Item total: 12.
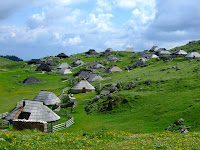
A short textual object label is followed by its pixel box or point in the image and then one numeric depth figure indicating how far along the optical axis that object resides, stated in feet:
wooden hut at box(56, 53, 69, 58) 543.64
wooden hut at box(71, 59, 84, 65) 459.73
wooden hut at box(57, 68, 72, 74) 364.85
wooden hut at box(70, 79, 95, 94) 210.79
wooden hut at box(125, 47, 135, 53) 596.62
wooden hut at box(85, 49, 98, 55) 597.52
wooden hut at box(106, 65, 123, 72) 336.29
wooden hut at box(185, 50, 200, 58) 291.58
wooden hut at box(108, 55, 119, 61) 464.65
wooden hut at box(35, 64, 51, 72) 390.21
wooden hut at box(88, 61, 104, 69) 403.40
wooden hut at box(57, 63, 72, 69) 416.97
